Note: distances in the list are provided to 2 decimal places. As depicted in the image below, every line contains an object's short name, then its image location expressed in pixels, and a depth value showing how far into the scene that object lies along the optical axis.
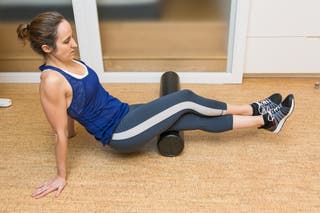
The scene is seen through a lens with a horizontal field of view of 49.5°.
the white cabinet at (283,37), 2.14
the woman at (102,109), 1.32
